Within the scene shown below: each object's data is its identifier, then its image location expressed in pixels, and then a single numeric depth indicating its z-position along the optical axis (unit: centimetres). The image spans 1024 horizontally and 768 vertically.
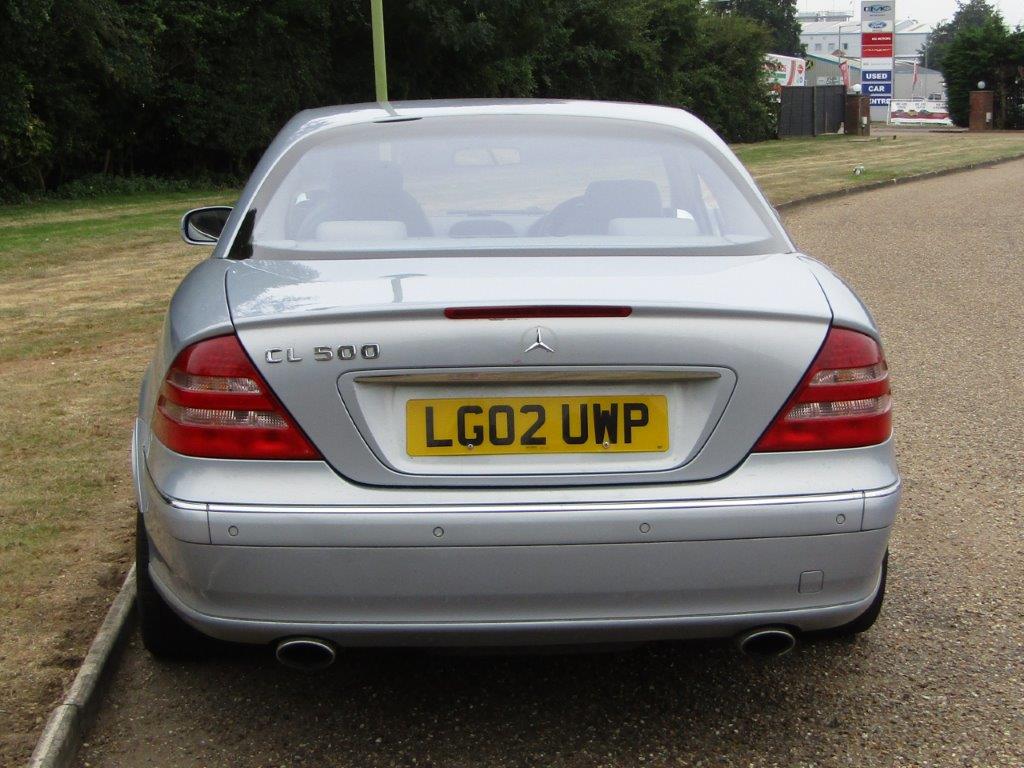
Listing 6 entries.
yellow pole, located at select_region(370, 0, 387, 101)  2409
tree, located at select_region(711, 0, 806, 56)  12725
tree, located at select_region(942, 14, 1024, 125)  6569
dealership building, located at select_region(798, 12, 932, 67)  16238
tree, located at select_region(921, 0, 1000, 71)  18338
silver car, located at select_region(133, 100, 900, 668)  273
